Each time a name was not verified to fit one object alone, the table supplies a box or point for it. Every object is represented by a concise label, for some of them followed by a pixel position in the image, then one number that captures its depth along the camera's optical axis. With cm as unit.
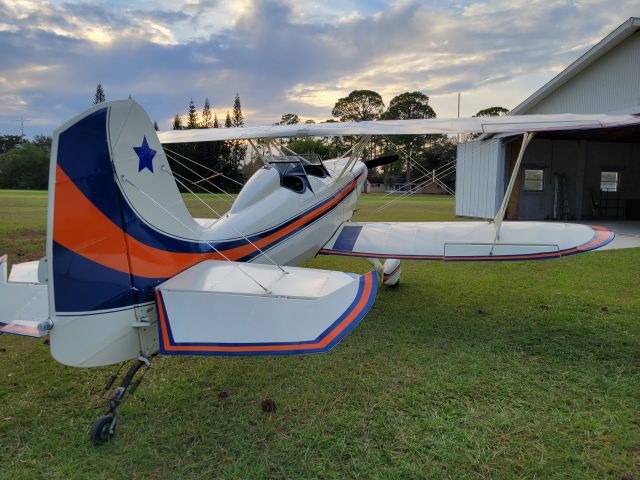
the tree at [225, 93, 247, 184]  6434
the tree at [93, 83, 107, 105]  6700
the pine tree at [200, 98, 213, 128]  6469
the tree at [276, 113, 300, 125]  6900
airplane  236
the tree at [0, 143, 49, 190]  6084
